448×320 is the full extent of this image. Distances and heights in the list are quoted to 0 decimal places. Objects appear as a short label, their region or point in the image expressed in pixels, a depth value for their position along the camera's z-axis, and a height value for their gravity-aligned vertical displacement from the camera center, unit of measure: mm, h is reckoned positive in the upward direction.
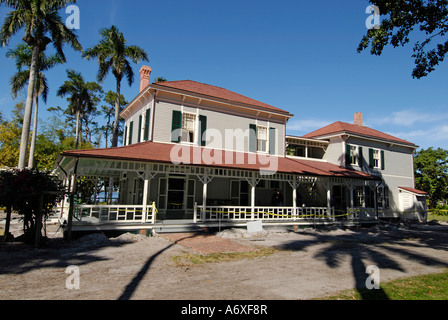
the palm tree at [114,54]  26062 +12819
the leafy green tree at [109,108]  44844 +14174
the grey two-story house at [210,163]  13422 +1704
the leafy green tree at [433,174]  38938 +3906
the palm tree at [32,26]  19219 +11615
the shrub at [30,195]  9602 -48
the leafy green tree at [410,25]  12961 +8188
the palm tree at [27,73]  27812 +12387
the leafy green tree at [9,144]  30656 +5663
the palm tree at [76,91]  35000 +12621
